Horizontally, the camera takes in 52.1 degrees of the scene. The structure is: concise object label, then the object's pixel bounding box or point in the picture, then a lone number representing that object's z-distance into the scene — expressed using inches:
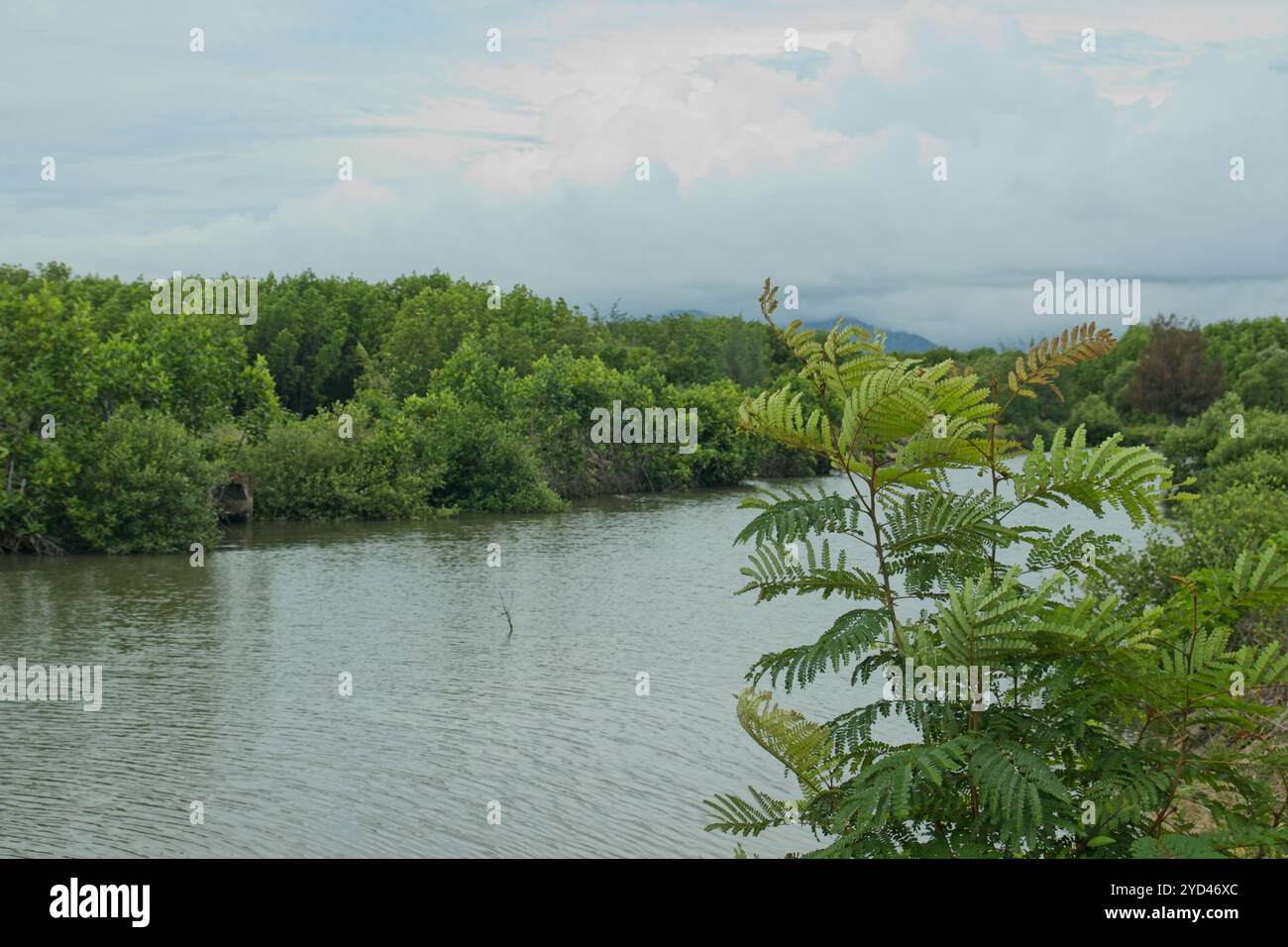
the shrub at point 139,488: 1502.2
